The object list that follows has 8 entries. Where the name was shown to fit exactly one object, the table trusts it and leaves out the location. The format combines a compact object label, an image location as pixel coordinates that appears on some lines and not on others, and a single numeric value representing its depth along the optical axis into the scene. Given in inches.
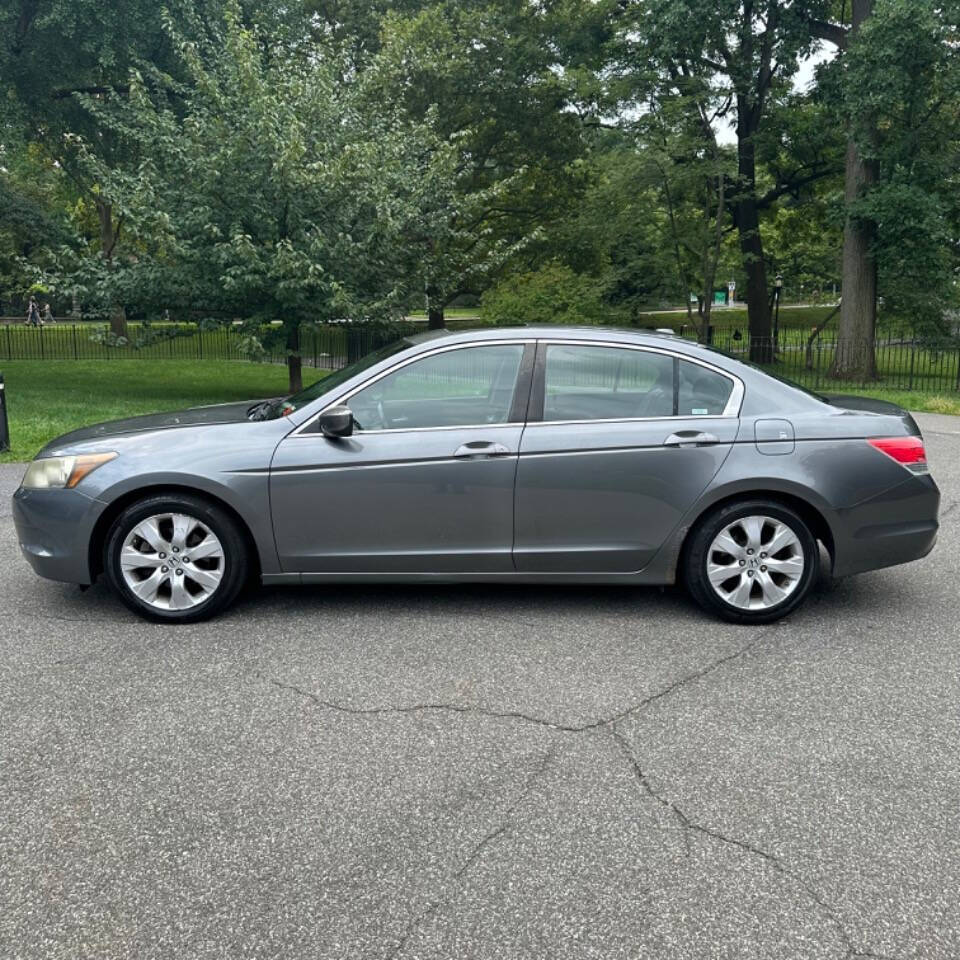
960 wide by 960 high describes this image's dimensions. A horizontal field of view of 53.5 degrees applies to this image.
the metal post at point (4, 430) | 416.5
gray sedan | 190.7
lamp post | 1245.7
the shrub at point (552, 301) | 837.2
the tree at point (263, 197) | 531.2
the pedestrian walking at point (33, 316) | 1881.4
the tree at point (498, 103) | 973.2
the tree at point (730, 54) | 810.2
